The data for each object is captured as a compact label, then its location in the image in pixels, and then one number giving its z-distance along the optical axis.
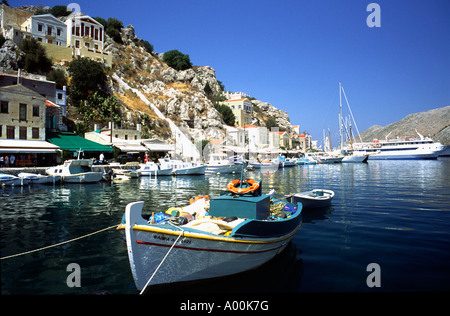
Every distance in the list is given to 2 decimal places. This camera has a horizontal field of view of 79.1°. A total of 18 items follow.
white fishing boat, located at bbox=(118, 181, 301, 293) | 6.04
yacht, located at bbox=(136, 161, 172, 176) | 39.56
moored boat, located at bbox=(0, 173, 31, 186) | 25.64
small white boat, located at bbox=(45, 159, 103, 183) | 29.40
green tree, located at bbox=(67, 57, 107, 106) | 53.53
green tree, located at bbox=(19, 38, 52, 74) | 51.91
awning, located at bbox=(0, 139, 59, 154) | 31.20
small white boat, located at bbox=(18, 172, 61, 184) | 27.19
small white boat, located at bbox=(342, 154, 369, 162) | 77.75
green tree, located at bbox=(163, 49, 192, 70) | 99.94
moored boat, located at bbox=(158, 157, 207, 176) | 42.53
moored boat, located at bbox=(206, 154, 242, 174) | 48.31
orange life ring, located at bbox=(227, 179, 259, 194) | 9.51
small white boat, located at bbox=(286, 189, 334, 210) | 15.99
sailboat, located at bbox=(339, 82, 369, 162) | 78.12
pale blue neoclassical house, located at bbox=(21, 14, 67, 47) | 58.50
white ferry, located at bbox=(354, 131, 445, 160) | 89.00
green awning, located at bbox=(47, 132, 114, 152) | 37.69
